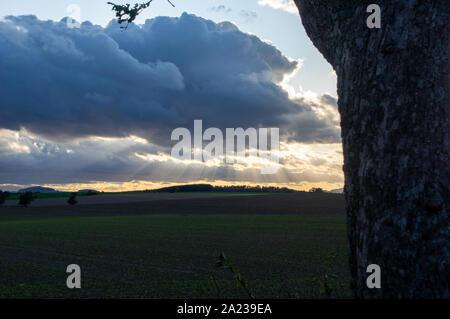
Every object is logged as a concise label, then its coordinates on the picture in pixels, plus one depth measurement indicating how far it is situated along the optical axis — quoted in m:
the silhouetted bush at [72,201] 61.81
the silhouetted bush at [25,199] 61.06
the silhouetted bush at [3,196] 62.04
